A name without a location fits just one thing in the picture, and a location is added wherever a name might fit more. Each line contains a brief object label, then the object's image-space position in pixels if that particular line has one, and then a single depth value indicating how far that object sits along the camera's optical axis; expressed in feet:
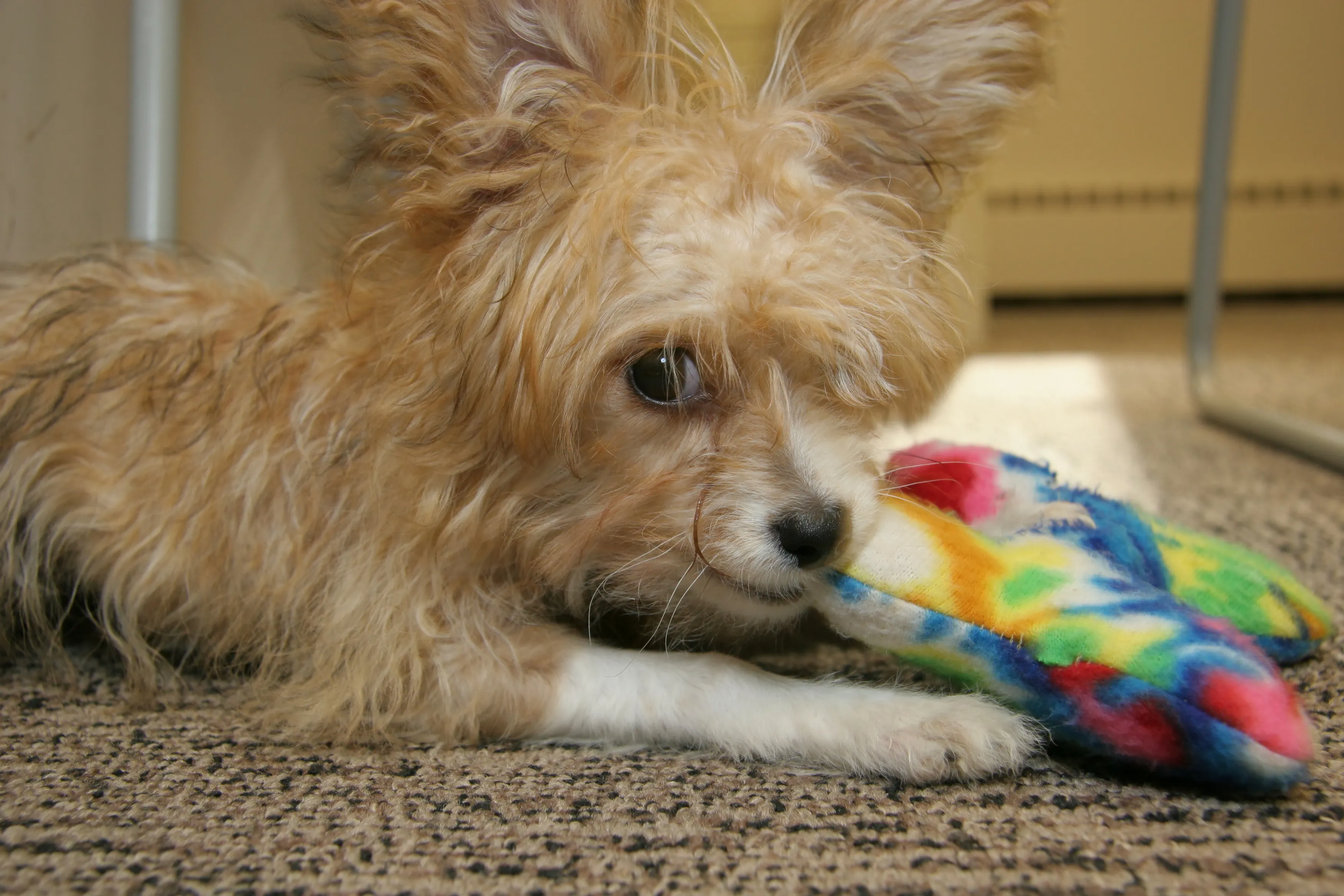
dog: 1.34
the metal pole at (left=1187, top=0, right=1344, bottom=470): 2.51
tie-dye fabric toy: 1.18
